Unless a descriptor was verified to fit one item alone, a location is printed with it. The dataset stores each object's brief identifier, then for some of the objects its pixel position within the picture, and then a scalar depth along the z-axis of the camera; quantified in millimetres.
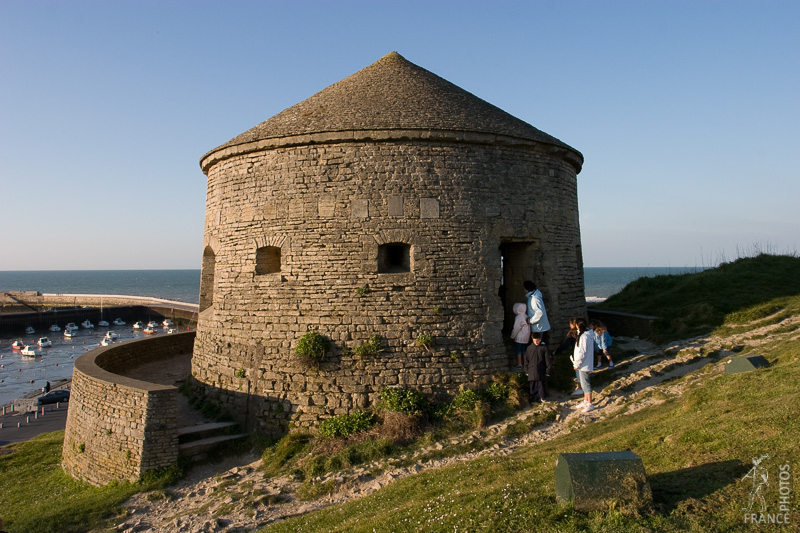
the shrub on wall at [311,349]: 9555
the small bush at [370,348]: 9562
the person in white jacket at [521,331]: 10511
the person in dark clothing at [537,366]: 9828
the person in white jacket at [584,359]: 9211
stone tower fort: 9719
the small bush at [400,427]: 9000
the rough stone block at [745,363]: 7910
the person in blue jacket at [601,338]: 10852
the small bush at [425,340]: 9578
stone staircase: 9383
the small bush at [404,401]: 9297
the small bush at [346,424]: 9250
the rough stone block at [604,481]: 4582
